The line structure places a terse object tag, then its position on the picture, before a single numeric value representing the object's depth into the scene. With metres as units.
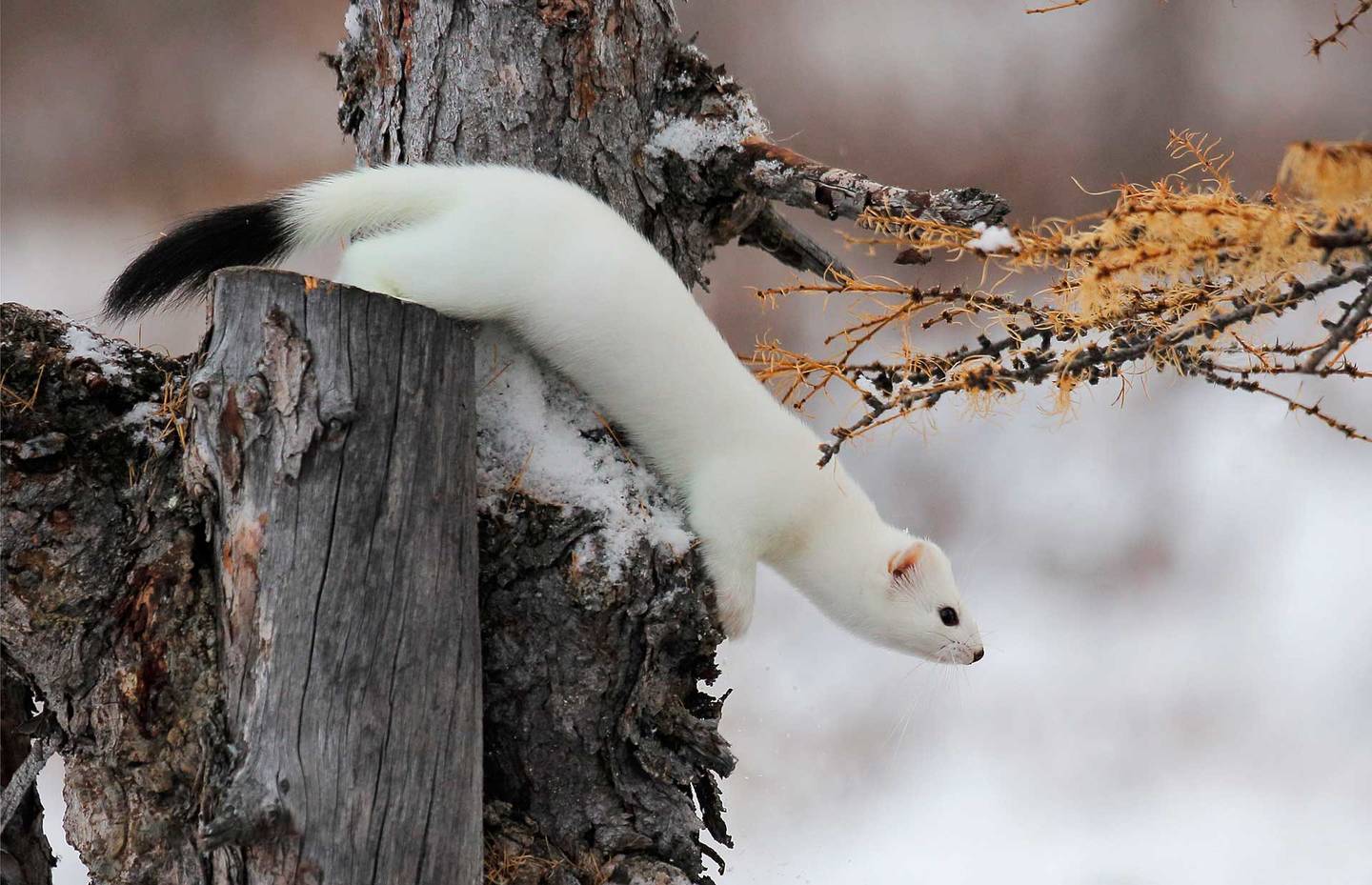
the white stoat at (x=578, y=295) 6.61
